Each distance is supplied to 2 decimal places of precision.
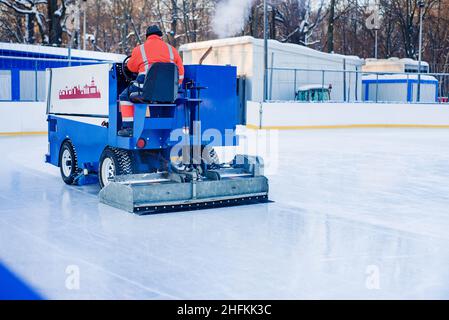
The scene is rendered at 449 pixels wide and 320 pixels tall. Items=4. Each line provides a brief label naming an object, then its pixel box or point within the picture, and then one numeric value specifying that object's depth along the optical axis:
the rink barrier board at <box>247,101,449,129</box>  20.64
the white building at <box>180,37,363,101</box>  24.41
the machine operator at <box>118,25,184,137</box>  6.86
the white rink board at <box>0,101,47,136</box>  16.61
